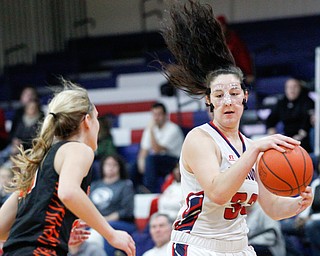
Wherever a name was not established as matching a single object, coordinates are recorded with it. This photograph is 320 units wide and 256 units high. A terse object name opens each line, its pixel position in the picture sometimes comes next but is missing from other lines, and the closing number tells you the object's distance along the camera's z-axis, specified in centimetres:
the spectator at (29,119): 1622
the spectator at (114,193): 1335
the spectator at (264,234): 1124
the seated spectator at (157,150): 1528
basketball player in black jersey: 585
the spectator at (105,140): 1594
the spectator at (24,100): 1694
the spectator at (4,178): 1384
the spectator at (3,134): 1774
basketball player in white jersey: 639
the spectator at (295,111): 1498
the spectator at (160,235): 1152
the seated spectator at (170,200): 1266
